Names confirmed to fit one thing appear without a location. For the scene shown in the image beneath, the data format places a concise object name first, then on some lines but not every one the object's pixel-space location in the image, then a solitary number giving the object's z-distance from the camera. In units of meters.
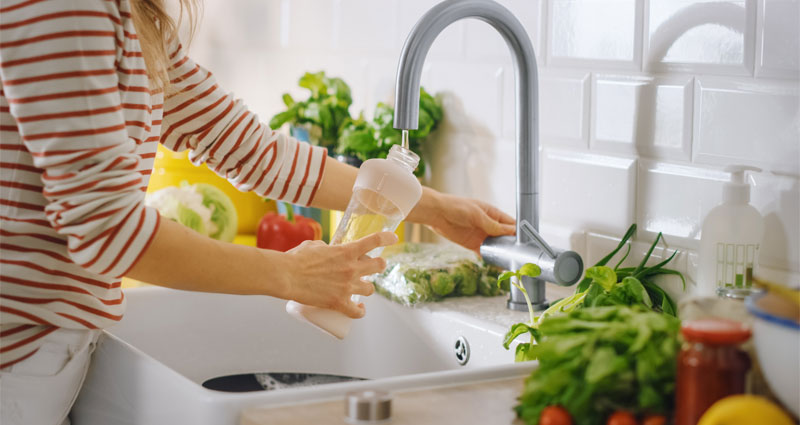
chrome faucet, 1.17
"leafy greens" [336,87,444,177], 1.60
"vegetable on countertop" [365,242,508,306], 1.35
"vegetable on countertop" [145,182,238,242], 1.74
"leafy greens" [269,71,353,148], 1.77
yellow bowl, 1.96
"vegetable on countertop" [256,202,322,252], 1.71
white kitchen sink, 1.30
